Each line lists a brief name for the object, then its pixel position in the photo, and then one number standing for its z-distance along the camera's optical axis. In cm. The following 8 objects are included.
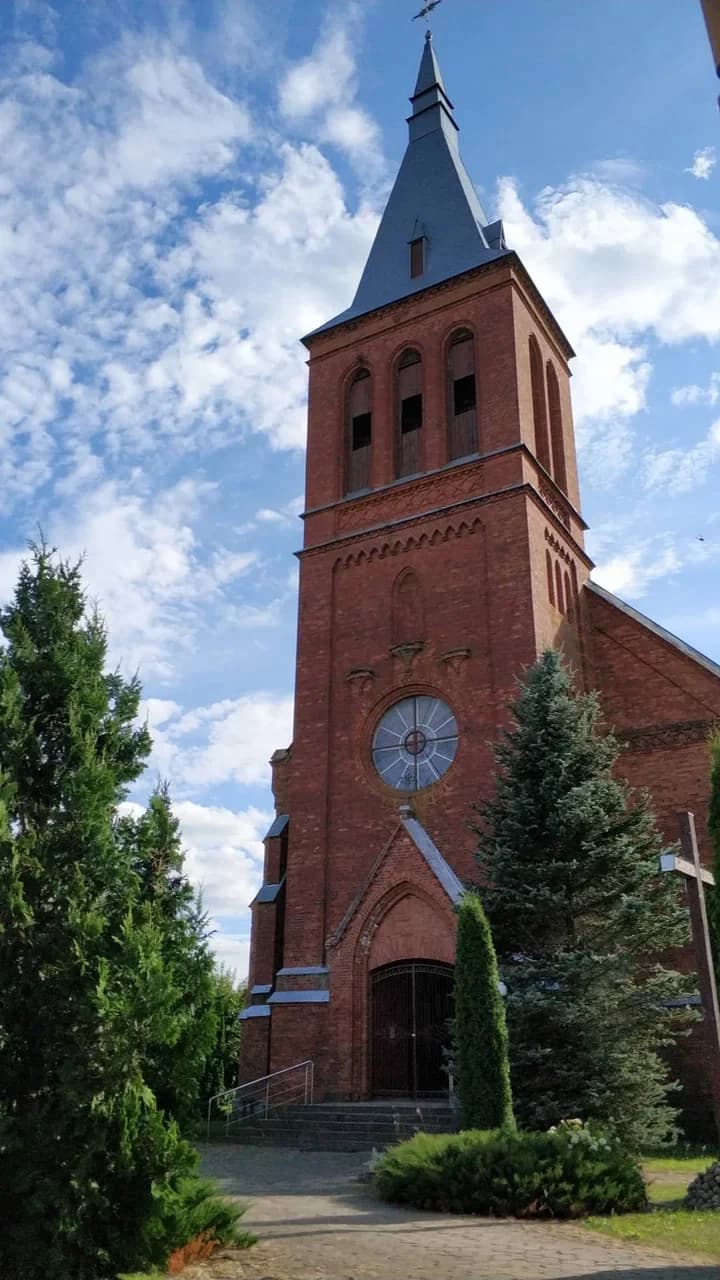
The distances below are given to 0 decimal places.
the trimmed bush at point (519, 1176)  962
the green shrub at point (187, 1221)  679
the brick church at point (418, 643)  1852
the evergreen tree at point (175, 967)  732
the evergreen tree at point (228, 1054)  2965
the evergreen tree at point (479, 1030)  1260
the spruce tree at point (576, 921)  1445
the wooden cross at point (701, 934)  1130
